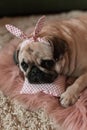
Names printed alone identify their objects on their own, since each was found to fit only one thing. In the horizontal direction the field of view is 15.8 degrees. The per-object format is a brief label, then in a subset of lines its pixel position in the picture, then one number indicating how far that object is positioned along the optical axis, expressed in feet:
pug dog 2.90
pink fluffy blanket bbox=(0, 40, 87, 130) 2.75
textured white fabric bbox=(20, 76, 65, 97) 2.98
